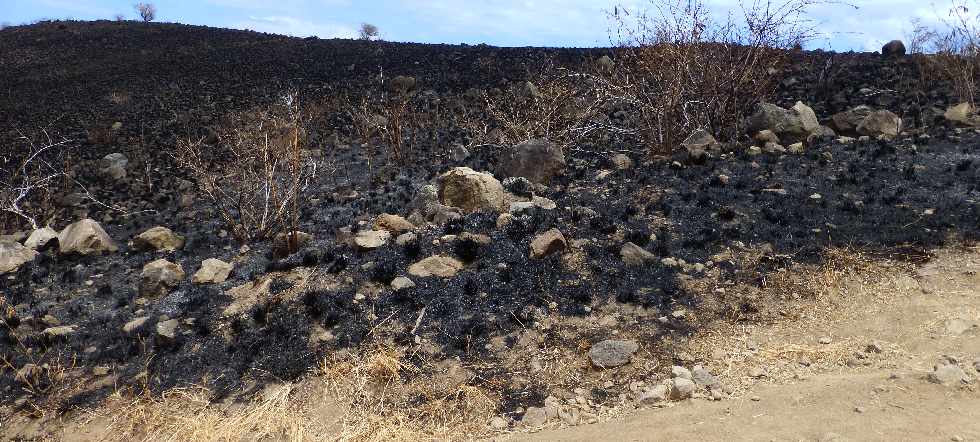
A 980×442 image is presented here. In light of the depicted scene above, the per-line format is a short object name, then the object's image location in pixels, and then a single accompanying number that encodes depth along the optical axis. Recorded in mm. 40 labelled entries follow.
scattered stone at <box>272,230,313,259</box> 6387
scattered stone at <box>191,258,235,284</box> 5770
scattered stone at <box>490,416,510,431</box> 3538
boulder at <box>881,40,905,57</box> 16188
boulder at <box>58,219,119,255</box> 7281
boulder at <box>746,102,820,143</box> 8875
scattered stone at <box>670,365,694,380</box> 3741
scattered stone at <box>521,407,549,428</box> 3549
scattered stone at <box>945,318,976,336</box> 3918
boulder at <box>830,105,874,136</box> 9266
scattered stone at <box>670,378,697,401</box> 3527
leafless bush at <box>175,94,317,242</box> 7008
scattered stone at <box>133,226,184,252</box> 7297
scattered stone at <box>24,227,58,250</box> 7645
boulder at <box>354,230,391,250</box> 5789
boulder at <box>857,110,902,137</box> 8898
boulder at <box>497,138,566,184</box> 8211
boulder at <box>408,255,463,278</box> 5258
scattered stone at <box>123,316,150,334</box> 4934
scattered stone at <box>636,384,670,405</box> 3576
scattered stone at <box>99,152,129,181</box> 11461
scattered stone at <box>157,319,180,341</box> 4684
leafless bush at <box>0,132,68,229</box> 9016
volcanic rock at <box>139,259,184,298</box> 5715
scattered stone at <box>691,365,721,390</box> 3607
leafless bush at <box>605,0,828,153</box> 8891
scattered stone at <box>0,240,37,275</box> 7016
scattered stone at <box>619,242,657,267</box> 5219
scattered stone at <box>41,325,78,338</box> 5000
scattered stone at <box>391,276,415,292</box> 5055
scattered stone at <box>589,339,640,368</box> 3992
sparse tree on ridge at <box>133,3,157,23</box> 33688
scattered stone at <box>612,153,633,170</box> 8297
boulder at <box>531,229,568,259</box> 5344
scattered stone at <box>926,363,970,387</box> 3279
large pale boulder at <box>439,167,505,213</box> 6867
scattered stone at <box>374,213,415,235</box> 6297
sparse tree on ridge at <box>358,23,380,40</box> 31759
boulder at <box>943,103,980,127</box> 9039
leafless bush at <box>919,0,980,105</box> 10414
